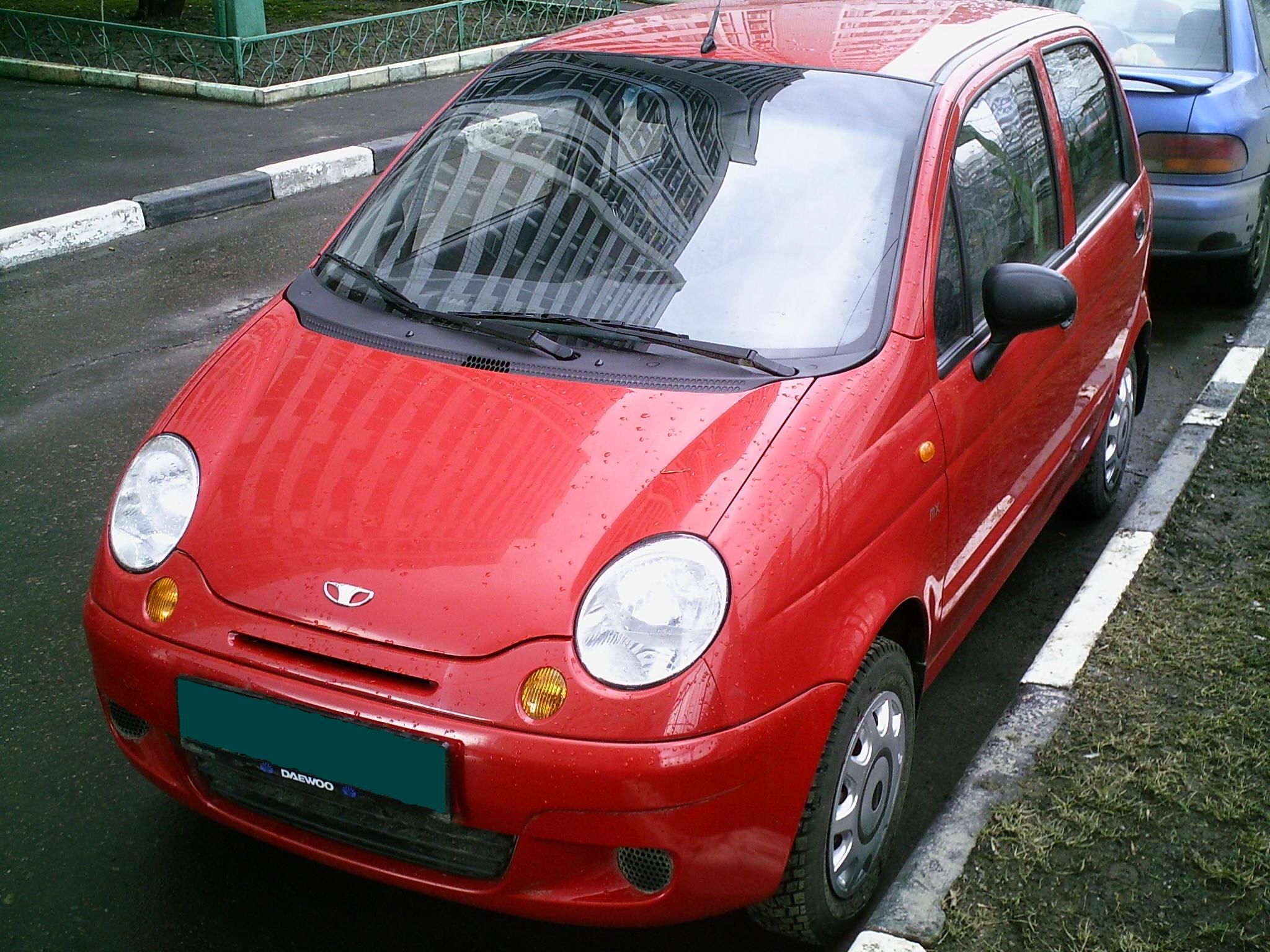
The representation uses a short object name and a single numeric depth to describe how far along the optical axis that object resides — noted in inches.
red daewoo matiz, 82.0
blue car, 226.4
